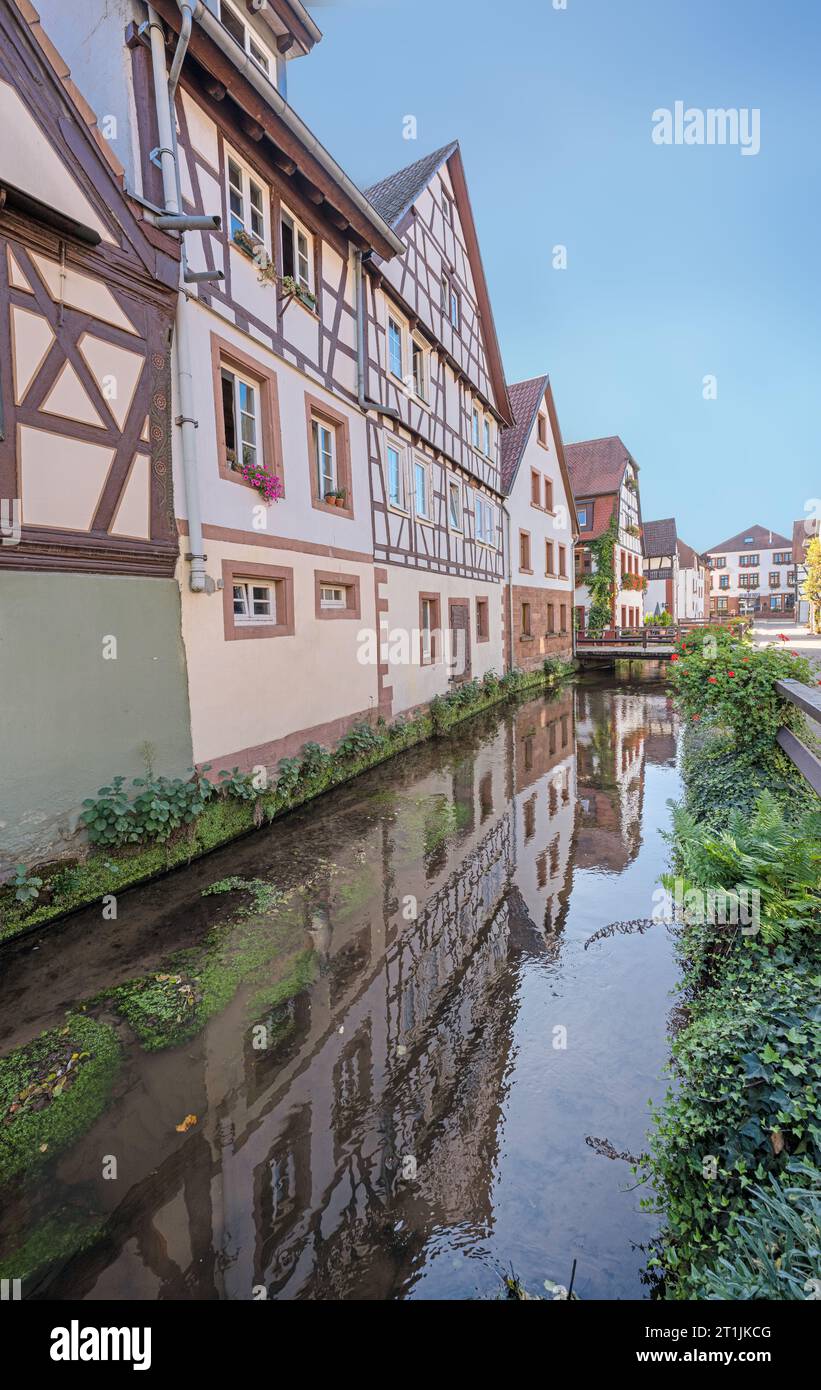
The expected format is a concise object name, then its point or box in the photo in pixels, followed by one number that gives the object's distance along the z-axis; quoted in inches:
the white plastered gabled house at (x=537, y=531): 775.1
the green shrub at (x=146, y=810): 208.2
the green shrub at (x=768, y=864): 129.7
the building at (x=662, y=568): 1667.1
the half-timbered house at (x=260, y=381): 241.4
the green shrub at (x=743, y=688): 243.6
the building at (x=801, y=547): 1949.1
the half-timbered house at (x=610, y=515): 1182.9
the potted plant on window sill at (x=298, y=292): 305.3
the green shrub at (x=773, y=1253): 64.9
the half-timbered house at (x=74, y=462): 182.4
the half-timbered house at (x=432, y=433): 431.5
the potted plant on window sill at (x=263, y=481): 281.7
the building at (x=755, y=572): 2714.1
